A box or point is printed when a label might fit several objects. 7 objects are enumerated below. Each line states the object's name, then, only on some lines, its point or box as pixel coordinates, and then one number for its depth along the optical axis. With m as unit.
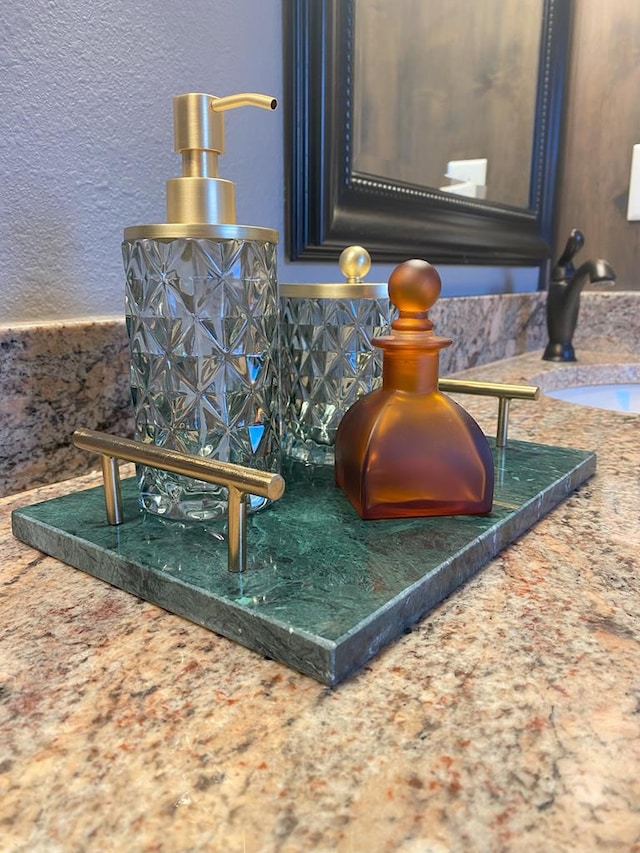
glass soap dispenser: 0.36
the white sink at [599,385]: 1.04
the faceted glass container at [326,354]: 0.46
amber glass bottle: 0.37
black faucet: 1.09
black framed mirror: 0.68
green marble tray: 0.27
